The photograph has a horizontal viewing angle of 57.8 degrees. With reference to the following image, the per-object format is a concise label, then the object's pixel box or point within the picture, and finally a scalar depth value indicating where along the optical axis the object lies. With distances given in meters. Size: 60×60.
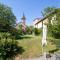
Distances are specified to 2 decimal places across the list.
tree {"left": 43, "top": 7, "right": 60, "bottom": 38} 7.47
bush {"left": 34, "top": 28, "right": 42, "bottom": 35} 10.70
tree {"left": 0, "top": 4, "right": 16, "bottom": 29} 9.79
